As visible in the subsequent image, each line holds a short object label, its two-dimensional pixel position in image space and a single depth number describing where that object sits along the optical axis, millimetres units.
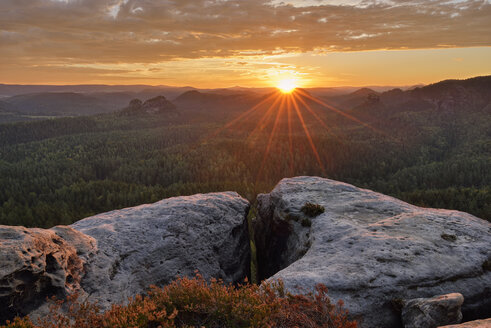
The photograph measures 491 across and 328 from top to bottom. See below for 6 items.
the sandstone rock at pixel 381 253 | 14406
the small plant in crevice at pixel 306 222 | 24302
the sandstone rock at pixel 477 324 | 10766
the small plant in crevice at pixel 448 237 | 18875
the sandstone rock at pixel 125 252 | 13984
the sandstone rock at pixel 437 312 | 12148
